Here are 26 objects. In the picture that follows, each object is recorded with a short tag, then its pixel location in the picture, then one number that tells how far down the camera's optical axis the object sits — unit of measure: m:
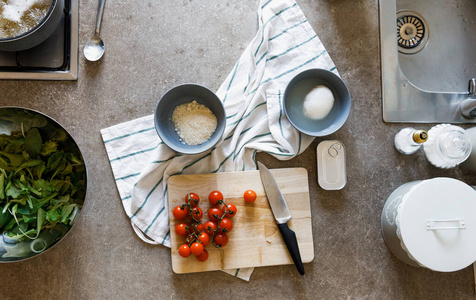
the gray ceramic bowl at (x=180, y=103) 0.89
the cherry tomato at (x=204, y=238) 0.88
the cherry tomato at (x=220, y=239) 0.89
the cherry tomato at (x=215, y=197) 0.90
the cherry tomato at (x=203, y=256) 0.89
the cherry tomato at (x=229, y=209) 0.88
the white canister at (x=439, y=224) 0.85
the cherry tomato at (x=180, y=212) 0.89
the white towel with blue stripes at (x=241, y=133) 0.93
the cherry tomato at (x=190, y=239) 0.88
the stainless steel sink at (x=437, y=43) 1.12
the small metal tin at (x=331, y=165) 0.97
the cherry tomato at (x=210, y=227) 0.88
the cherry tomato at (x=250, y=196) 0.91
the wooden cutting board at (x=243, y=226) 0.92
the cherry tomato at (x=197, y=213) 0.88
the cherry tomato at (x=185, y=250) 0.88
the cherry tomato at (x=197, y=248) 0.86
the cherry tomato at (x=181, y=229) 0.89
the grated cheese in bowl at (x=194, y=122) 0.91
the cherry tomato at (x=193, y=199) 0.89
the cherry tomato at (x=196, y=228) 0.89
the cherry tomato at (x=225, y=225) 0.88
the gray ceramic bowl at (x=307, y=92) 0.93
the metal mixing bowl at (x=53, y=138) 0.83
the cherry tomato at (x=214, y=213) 0.88
